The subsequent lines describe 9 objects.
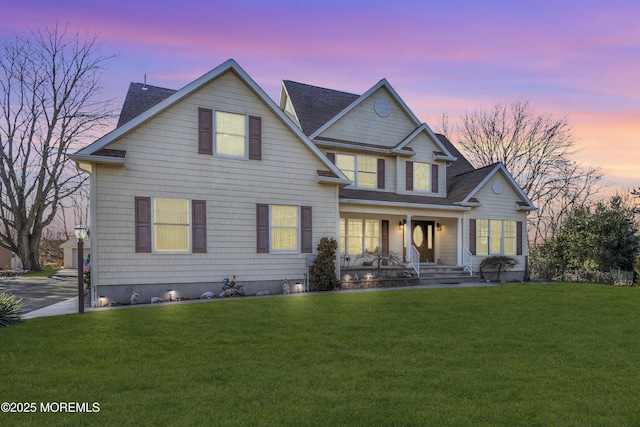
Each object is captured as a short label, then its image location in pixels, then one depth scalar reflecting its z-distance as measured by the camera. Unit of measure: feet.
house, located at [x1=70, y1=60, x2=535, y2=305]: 43.68
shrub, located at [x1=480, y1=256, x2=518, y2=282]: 68.69
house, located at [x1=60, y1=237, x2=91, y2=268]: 124.06
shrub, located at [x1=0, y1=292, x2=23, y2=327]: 30.50
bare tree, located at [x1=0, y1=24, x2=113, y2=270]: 100.01
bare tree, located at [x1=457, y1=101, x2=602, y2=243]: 121.49
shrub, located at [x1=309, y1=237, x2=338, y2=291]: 51.62
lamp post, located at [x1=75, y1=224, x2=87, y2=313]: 35.22
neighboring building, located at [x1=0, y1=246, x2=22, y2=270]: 129.18
